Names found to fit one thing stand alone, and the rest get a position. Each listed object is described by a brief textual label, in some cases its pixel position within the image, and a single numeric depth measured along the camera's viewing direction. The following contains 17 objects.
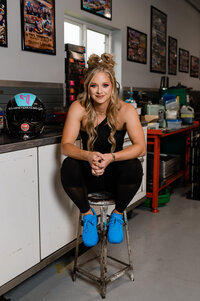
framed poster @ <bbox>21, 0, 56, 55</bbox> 2.62
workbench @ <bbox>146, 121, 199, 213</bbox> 3.43
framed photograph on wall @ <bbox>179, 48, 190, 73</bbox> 6.44
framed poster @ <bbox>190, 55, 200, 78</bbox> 7.12
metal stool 1.93
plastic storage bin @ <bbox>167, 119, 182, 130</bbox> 4.00
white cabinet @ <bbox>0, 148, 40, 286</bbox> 1.71
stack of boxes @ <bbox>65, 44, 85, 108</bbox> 3.07
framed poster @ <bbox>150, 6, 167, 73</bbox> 5.07
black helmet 1.91
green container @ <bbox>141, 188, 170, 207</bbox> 3.63
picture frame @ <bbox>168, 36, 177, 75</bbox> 5.84
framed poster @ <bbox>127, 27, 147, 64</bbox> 4.34
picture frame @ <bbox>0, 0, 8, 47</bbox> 2.38
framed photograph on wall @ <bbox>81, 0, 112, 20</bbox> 3.38
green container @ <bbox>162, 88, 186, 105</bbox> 4.72
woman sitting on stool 1.90
